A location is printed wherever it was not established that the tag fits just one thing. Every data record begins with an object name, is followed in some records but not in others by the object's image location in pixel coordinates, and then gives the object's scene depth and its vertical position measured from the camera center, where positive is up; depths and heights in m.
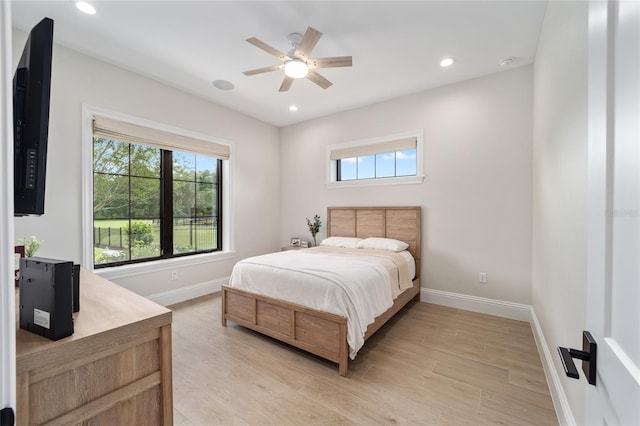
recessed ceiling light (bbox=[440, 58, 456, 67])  2.96 +1.66
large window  3.12 +0.19
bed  2.18 -0.95
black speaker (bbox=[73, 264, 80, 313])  1.11 -0.33
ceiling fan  2.22 +1.36
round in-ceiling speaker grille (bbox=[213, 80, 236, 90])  3.46 +1.64
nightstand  4.62 -0.63
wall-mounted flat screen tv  0.77 +0.25
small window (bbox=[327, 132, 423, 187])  3.86 +0.79
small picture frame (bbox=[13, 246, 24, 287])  1.62 -0.26
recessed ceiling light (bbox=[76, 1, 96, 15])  2.14 +1.64
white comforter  2.19 -0.65
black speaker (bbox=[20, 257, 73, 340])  0.88 -0.30
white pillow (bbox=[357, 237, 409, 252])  3.59 -0.44
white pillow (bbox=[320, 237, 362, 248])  3.93 -0.45
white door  0.51 +0.00
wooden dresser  0.82 -0.54
